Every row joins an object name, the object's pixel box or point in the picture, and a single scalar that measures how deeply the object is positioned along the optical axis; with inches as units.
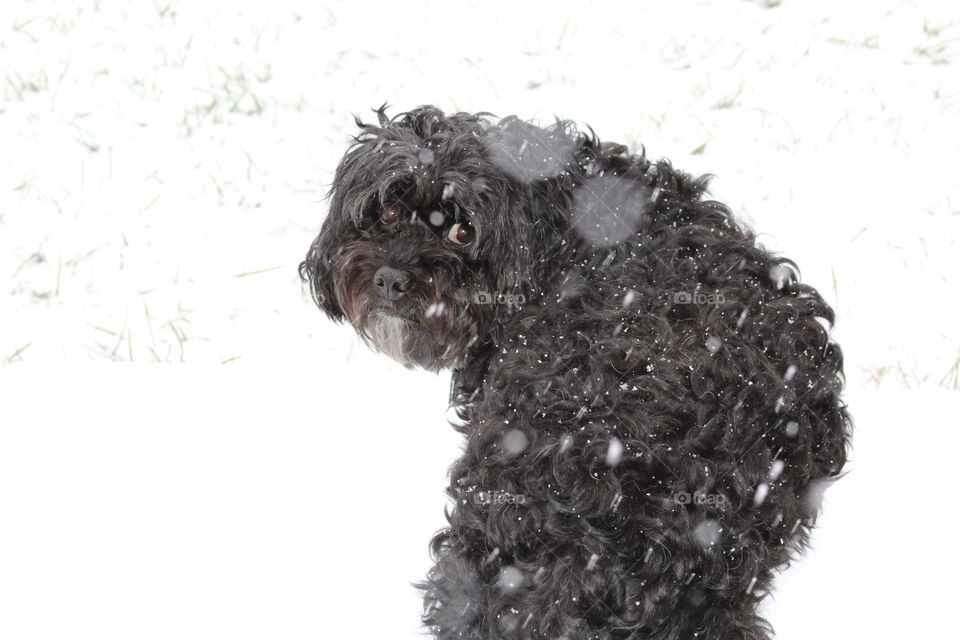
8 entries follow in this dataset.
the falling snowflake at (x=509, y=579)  88.1
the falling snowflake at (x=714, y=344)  96.8
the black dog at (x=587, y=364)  85.9
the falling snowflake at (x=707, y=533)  85.4
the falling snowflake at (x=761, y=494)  91.3
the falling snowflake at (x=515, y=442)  91.2
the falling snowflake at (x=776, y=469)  93.7
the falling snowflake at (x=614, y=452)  86.3
